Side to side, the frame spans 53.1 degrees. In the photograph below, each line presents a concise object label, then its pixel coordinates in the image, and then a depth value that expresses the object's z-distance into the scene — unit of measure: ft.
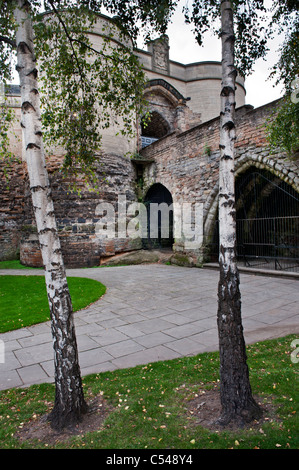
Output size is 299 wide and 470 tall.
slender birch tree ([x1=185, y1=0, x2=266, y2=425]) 7.23
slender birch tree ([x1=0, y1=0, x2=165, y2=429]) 7.50
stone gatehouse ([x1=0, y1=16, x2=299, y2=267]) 28.45
